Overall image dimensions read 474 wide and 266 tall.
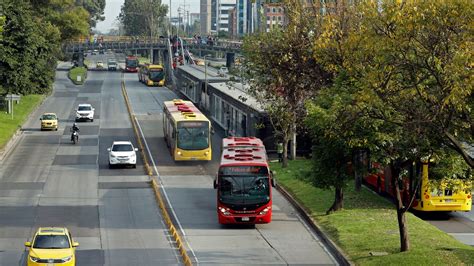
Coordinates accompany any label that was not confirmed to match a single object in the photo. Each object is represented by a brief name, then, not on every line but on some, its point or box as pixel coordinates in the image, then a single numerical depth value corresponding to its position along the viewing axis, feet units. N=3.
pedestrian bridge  500.98
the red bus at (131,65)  527.81
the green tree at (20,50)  255.91
